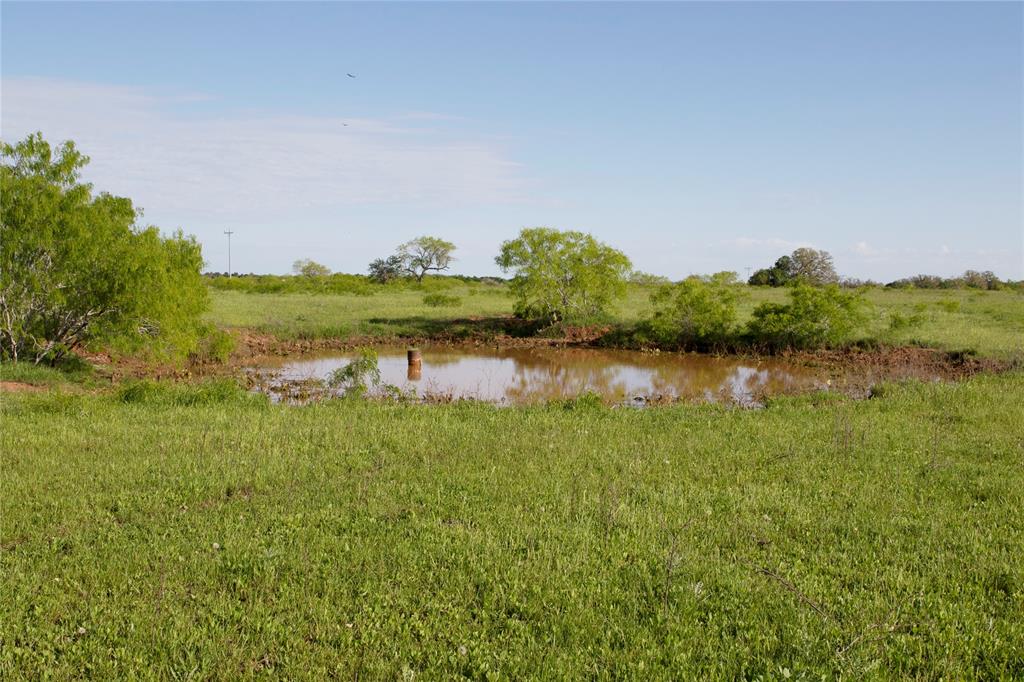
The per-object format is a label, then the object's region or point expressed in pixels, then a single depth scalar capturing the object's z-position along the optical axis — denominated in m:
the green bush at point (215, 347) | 22.19
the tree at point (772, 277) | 69.31
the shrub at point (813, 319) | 26.81
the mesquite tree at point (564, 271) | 33.34
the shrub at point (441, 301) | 43.78
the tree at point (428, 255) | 101.00
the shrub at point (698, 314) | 28.88
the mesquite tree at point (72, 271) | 15.89
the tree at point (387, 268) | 103.16
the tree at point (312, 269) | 99.84
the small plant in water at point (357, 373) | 16.88
